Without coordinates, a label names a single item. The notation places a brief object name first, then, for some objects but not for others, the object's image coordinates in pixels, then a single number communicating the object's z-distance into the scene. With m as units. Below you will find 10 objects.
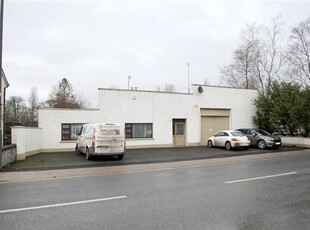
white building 16.73
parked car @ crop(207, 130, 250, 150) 17.14
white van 12.05
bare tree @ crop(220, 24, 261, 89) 31.96
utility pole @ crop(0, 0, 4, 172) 9.60
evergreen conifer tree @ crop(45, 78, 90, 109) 36.63
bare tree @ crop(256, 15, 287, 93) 31.17
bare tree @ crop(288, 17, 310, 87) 29.74
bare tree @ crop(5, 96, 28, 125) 34.45
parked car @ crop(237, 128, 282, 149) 17.87
